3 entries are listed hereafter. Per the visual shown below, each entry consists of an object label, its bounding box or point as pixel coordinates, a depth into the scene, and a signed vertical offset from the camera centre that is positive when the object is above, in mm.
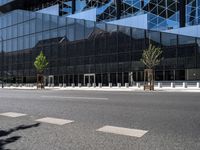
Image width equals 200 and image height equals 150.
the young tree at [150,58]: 21790 +2585
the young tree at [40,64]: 28939 +2370
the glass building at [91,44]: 25937 +6068
